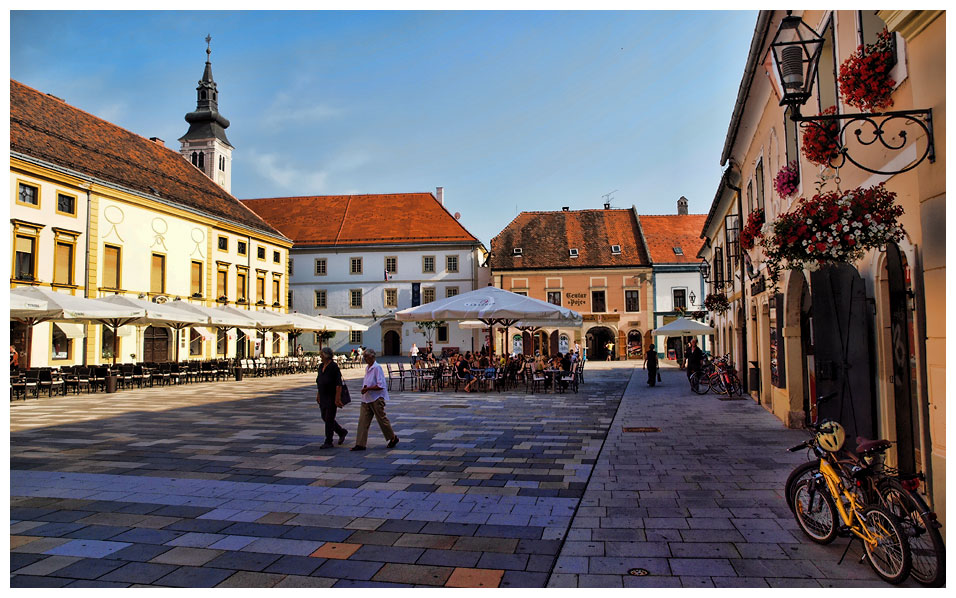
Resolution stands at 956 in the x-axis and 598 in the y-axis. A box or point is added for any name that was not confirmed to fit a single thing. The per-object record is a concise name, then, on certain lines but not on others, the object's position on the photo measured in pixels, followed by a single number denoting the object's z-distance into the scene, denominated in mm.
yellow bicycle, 4078
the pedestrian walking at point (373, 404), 9586
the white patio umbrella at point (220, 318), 24602
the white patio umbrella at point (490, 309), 17438
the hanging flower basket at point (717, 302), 20891
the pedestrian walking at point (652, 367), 22016
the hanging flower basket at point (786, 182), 8914
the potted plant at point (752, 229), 12953
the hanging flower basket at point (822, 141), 6816
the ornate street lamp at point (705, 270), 28711
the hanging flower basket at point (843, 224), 5301
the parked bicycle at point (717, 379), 17406
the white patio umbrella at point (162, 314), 20844
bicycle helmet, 4707
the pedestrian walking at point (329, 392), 9906
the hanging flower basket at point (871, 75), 5609
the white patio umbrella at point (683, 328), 25859
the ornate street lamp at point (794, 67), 5656
